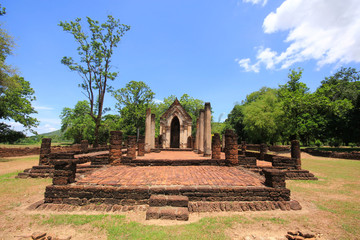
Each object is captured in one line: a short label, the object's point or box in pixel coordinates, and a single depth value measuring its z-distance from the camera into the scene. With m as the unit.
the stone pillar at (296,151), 9.64
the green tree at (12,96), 14.84
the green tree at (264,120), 29.25
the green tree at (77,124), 37.81
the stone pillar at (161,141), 20.73
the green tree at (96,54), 19.28
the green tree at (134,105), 32.03
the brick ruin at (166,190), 4.53
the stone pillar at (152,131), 16.37
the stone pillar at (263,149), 14.76
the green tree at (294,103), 23.23
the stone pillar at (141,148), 12.98
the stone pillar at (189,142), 20.18
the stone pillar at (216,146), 9.69
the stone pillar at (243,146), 14.38
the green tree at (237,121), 39.47
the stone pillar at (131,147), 9.72
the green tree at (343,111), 22.89
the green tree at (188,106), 39.22
